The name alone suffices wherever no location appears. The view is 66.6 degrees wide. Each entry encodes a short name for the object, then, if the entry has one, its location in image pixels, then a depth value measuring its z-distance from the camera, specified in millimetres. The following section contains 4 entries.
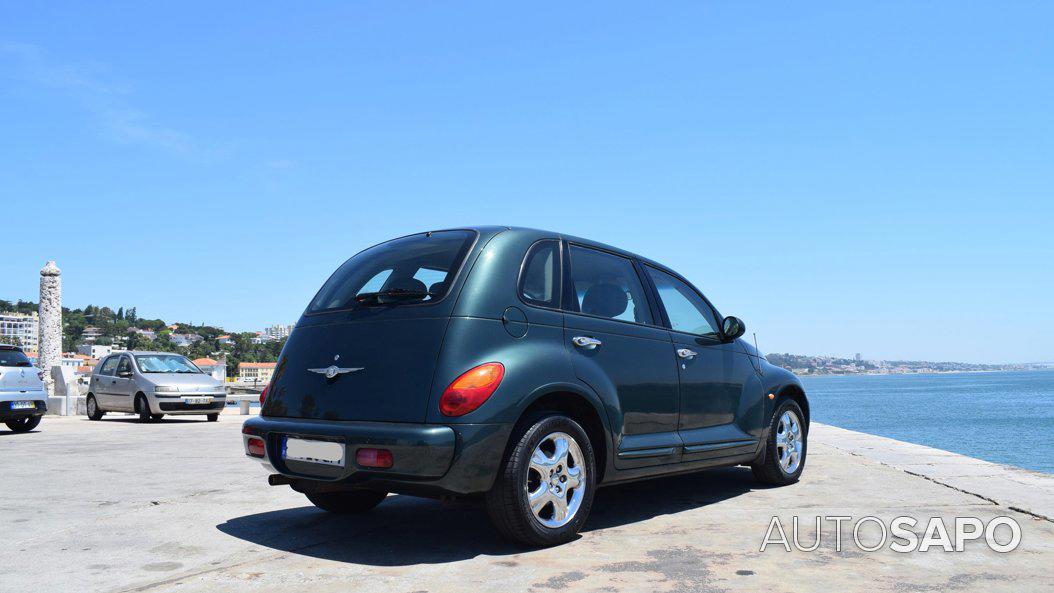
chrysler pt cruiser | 3828
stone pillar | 25688
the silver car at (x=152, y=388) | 16453
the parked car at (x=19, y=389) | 12688
